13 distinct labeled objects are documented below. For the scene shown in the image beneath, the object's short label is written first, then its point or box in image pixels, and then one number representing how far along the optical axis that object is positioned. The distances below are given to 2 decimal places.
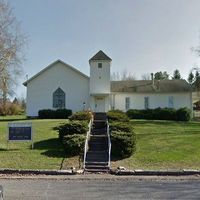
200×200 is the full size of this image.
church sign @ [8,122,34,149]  19.95
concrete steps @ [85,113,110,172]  16.34
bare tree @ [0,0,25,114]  38.66
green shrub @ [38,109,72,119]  43.88
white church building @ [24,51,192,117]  45.28
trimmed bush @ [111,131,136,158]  18.45
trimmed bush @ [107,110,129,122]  27.57
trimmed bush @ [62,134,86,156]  18.36
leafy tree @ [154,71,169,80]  103.16
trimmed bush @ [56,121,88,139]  20.84
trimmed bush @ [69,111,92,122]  25.18
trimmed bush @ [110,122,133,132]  21.20
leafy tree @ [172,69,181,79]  112.13
